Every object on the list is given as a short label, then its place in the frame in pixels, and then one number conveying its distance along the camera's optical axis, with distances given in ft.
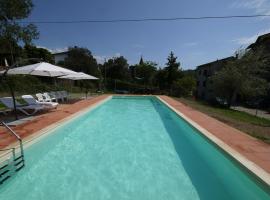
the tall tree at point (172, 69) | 113.19
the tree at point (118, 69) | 134.72
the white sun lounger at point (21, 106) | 27.58
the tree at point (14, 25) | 48.88
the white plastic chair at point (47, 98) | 39.35
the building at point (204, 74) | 109.91
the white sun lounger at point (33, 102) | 30.12
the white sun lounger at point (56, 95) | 44.26
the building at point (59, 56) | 154.87
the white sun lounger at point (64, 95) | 48.38
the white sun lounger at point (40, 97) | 37.18
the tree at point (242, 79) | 66.39
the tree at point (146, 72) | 135.97
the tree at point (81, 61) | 118.32
